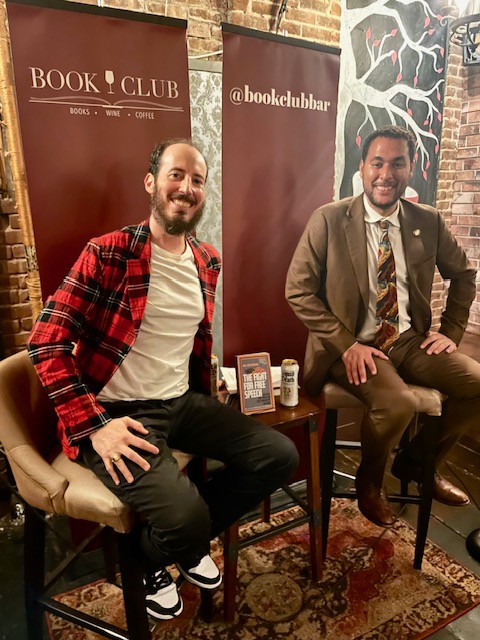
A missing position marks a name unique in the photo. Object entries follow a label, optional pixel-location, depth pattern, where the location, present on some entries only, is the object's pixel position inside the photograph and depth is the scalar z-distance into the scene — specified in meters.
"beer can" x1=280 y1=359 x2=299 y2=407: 1.83
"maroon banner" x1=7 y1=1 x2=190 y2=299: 1.56
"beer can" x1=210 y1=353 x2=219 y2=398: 1.85
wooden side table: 1.72
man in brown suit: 1.86
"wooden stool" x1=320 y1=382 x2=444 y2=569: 1.82
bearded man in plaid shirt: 1.33
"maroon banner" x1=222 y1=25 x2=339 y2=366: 1.95
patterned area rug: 1.72
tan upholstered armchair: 1.27
